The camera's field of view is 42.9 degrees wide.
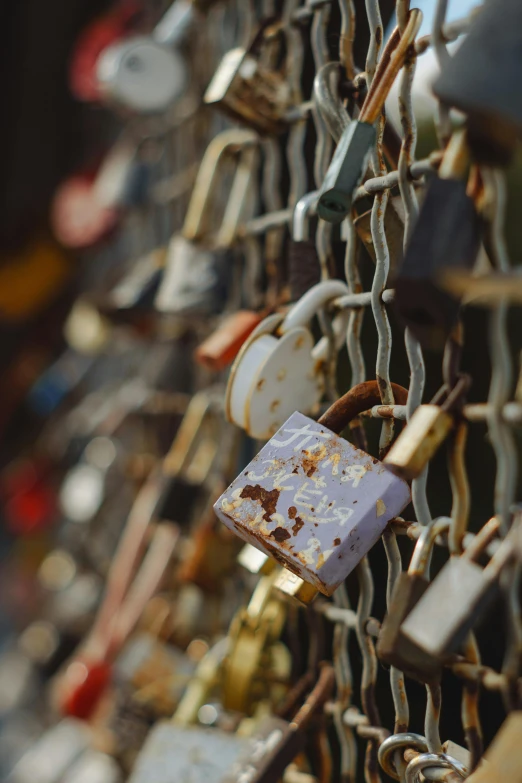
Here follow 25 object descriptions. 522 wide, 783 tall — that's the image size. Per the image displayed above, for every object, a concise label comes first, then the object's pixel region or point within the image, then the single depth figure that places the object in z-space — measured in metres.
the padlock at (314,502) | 0.41
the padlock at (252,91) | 0.64
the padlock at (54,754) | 1.29
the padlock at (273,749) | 0.55
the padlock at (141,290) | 0.83
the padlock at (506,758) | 0.32
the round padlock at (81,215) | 1.42
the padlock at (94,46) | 1.25
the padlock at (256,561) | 0.58
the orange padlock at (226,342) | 0.62
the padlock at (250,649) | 0.64
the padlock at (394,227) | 0.49
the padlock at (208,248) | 0.77
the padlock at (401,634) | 0.38
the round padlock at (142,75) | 0.91
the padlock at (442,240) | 0.34
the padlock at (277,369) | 0.52
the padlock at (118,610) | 0.94
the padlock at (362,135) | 0.45
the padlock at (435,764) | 0.43
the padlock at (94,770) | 0.98
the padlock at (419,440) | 0.36
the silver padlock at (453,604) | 0.34
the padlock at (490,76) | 0.32
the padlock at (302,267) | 0.60
